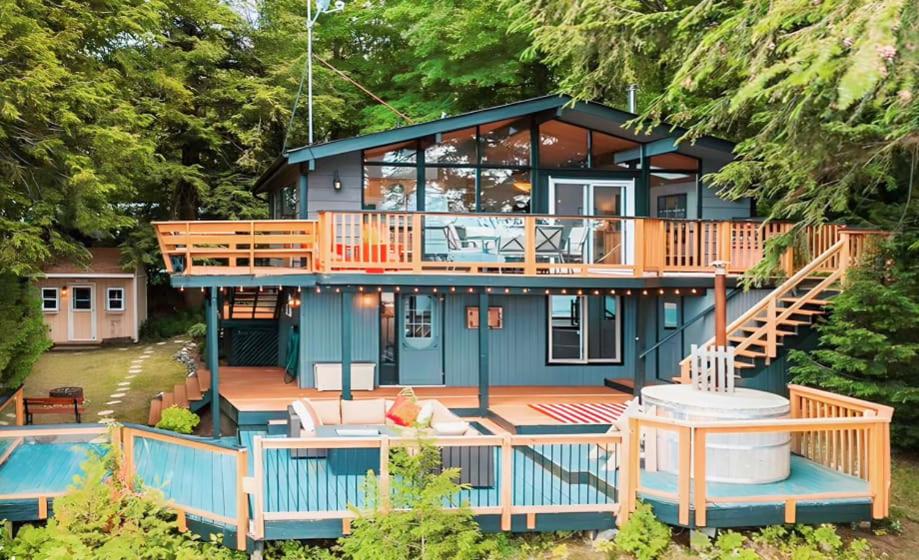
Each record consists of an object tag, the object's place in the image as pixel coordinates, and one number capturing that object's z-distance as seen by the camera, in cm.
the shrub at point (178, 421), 1153
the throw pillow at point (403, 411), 873
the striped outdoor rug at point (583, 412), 1080
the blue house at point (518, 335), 716
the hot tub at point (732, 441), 745
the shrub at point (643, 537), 688
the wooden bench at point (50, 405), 1201
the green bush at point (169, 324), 2514
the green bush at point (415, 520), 642
